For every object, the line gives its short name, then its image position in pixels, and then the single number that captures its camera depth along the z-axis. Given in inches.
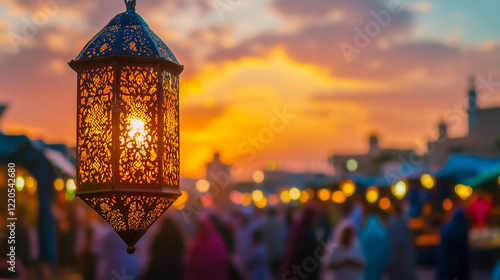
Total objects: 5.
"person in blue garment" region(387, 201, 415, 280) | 661.9
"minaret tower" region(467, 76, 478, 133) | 2077.0
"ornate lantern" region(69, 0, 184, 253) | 121.2
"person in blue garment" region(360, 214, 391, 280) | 631.2
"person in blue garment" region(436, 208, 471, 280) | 501.4
